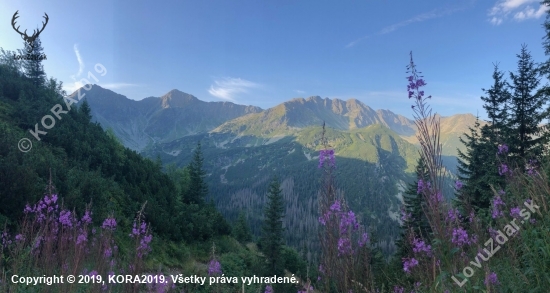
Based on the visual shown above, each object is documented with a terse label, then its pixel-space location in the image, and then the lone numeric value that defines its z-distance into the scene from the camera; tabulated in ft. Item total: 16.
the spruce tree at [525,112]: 51.16
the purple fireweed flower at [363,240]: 10.44
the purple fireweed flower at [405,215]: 14.19
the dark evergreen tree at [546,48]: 48.73
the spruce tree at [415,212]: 58.12
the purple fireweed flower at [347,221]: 10.23
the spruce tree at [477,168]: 50.01
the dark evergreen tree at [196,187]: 114.11
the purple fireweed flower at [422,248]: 12.83
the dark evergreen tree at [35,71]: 106.52
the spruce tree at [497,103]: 55.65
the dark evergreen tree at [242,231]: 127.73
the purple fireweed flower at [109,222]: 14.42
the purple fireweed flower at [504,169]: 18.51
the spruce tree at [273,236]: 87.20
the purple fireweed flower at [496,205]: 14.39
